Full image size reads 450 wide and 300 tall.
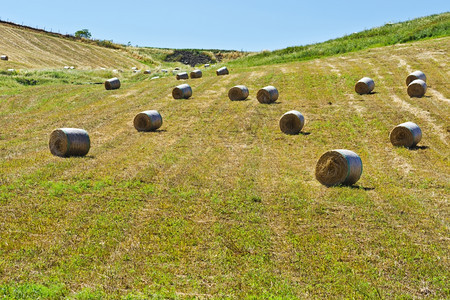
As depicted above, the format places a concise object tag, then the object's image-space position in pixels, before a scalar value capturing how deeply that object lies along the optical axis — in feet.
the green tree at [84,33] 559.38
